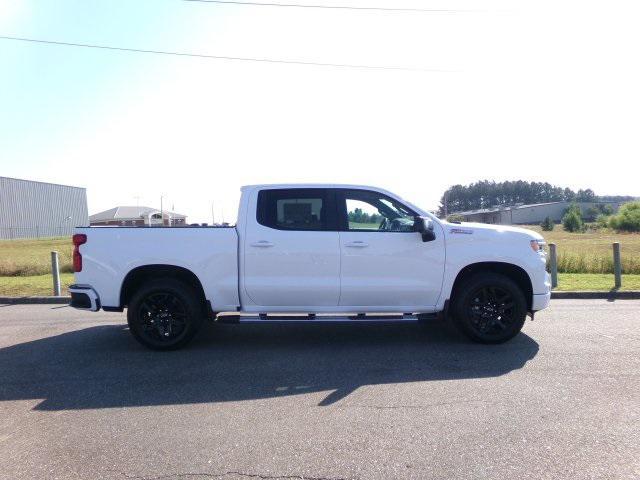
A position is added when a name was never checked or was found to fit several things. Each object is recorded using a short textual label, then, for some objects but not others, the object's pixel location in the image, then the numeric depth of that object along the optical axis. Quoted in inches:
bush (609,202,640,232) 2532.0
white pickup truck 239.8
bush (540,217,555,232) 2965.3
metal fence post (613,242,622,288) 428.5
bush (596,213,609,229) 2888.8
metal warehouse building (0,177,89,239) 2785.4
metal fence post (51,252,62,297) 434.0
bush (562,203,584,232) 2839.6
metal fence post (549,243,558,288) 427.8
